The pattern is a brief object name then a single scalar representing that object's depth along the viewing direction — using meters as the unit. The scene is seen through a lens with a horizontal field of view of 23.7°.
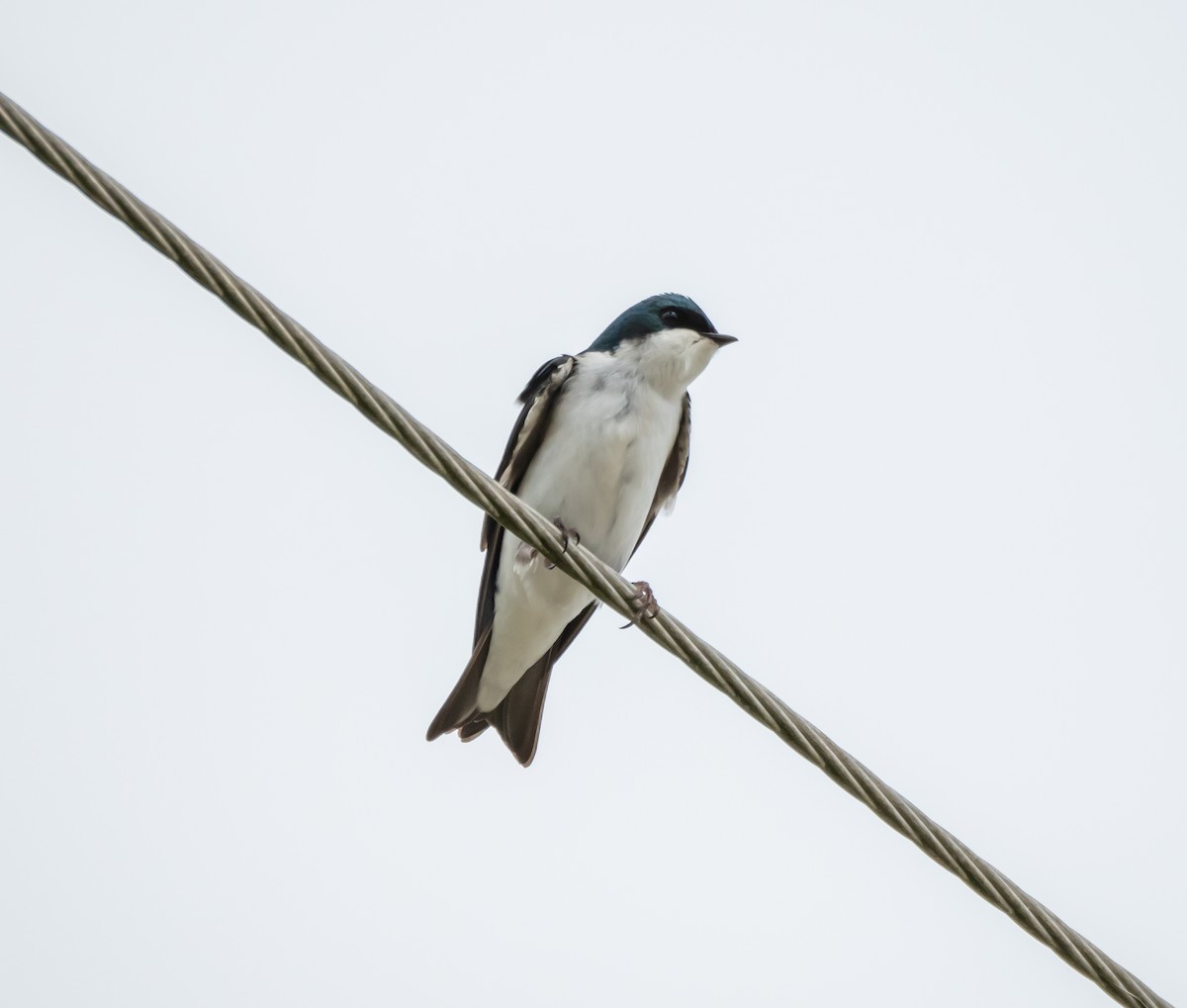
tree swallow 11.76
